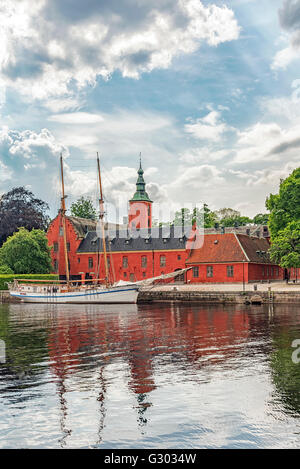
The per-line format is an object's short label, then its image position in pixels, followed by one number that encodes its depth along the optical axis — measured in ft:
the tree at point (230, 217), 393.33
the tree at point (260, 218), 396.61
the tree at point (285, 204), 190.80
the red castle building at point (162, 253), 220.64
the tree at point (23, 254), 227.40
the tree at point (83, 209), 376.95
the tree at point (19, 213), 261.85
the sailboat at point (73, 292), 183.83
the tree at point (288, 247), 178.91
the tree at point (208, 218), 348.59
